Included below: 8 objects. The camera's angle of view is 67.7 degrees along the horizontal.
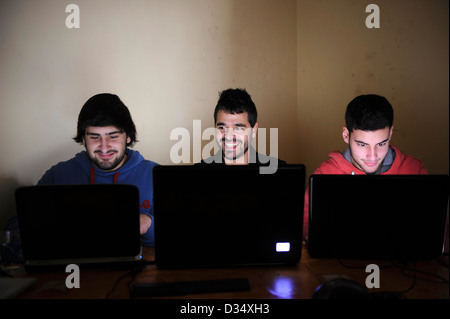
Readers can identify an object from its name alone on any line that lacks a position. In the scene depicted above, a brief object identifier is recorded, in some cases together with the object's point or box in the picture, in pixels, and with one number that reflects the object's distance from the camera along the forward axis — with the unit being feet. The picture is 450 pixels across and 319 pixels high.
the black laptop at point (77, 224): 3.82
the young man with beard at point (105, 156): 7.08
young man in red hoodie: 6.43
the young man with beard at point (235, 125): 7.47
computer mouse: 3.07
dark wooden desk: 3.52
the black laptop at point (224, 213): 3.77
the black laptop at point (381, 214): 3.95
